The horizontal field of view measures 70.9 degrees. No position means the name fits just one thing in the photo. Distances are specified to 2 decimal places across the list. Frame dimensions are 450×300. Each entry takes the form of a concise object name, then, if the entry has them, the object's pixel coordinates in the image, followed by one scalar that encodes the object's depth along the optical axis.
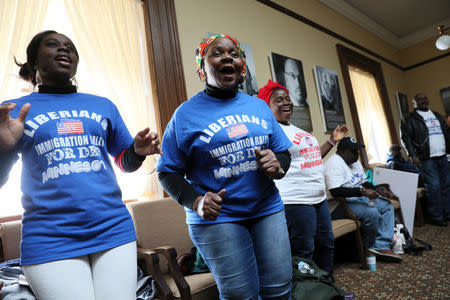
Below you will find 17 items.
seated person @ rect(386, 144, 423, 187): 4.77
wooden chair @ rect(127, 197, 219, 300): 1.76
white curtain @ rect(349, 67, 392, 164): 5.71
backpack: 1.84
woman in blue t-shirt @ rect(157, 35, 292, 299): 1.09
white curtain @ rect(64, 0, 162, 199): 2.41
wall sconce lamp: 5.12
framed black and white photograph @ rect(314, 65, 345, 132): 4.52
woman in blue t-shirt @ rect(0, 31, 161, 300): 0.90
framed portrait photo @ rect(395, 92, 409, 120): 6.93
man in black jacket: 4.23
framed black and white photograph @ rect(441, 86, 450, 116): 6.85
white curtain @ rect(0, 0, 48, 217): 2.03
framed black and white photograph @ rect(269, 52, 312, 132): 3.86
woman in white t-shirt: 2.13
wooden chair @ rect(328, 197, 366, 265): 2.82
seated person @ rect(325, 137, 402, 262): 2.95
